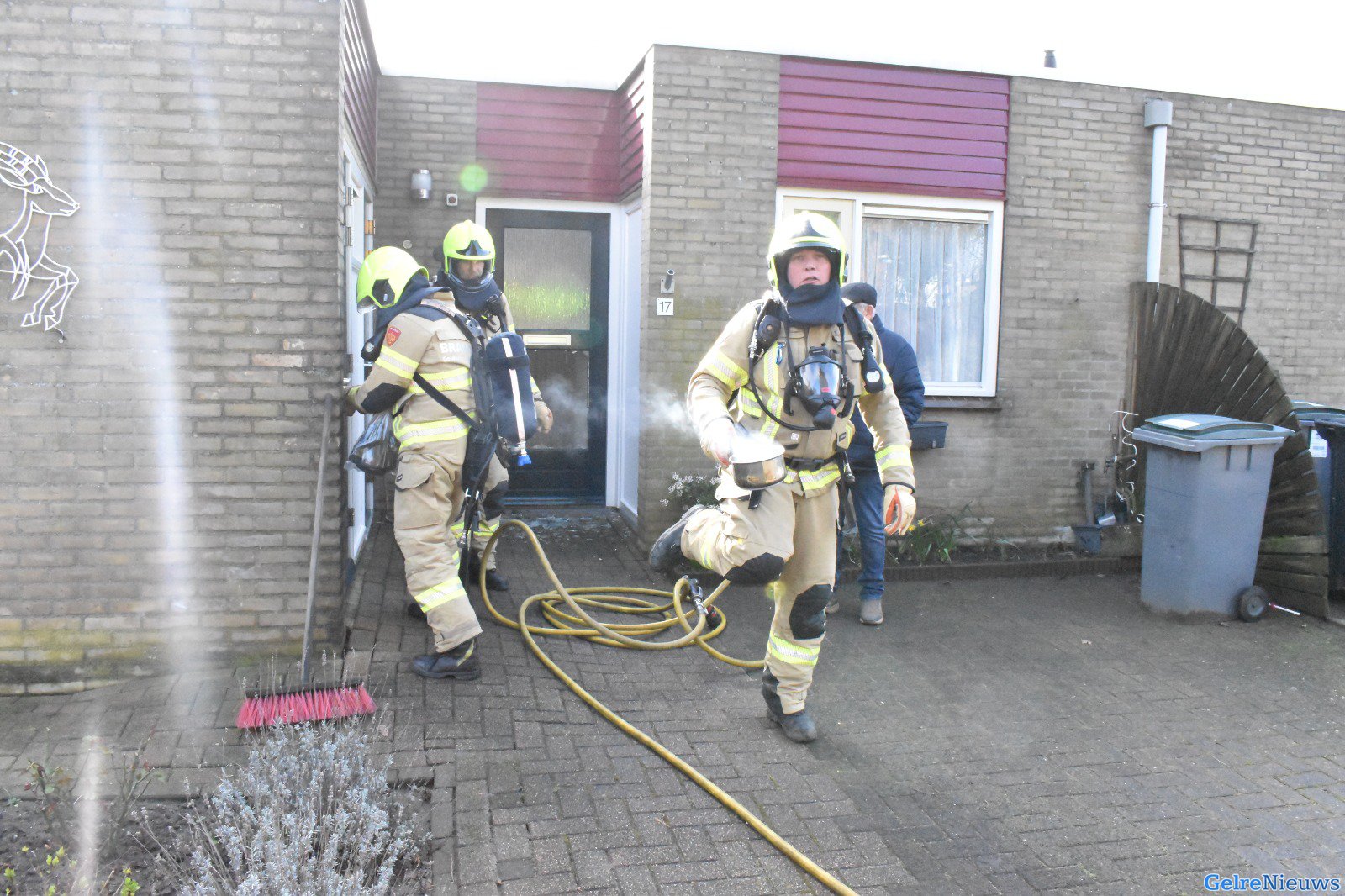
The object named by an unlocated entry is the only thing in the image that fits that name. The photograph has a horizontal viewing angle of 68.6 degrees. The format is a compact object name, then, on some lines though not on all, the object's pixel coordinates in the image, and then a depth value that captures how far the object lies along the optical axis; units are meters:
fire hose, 4.78
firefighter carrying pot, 3.96
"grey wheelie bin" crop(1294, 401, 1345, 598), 6.71
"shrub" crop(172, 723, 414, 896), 2.79
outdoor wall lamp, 7.67
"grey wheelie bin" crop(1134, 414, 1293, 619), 6.18
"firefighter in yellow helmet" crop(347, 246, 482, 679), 4.62
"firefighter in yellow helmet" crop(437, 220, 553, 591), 5.36
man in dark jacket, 5.87
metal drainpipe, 7.86
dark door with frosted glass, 8.41
